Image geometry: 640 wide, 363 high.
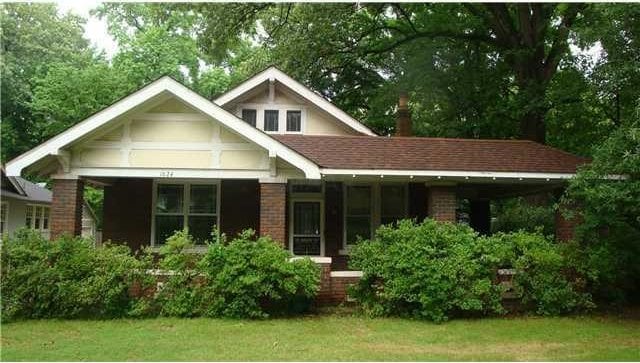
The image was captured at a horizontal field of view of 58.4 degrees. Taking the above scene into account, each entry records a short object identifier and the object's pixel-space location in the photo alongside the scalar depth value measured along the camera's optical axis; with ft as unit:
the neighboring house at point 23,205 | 81.82
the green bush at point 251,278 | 35.78
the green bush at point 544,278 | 37.70
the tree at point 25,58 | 124.47
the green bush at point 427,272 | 35.78
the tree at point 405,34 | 71.67
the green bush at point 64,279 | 35.37
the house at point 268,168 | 40.68
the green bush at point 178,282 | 36.50
